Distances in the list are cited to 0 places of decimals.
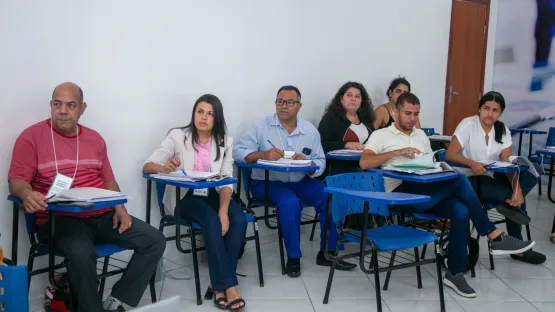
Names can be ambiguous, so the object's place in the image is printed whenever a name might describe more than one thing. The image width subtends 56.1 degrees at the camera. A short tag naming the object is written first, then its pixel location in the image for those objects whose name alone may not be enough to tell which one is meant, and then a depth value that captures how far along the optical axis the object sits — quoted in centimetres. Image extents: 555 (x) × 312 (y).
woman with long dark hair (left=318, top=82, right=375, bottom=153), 419
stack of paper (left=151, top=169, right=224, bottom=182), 271
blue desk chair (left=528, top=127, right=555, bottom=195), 536
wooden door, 575
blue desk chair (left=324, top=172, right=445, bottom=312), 248
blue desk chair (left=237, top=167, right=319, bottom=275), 349
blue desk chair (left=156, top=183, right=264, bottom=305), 289
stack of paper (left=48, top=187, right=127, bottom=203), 218
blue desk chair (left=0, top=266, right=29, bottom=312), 136
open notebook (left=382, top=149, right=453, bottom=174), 305
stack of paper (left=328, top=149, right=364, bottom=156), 383
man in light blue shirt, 339
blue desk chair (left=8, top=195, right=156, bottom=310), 243
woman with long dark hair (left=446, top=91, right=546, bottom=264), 351
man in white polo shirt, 309
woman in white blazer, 283
